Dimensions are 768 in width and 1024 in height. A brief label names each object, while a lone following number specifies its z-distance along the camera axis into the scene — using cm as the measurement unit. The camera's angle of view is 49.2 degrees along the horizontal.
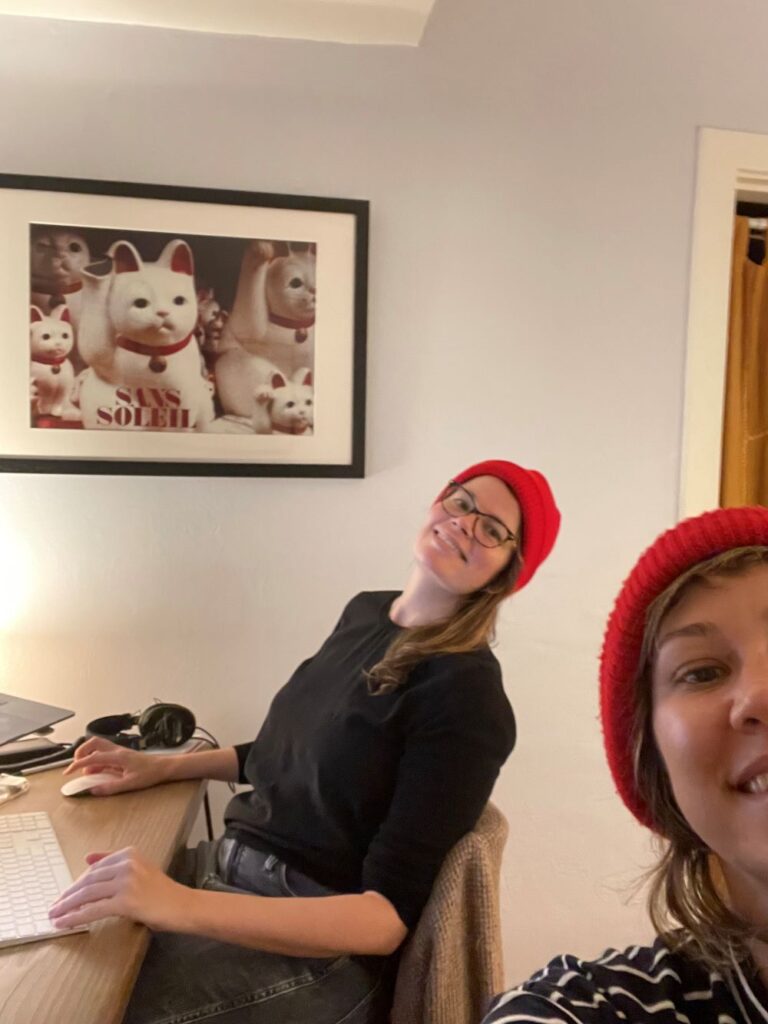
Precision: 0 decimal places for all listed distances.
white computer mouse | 135
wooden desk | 82
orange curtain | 214
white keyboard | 94
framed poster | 175
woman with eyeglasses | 107
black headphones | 160
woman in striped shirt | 72
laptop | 148
